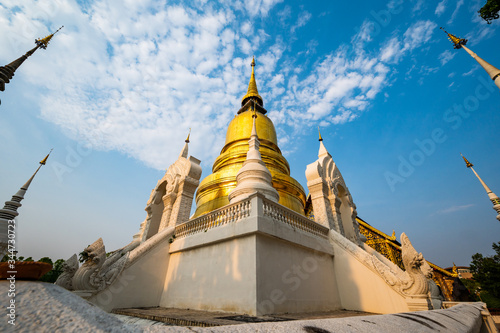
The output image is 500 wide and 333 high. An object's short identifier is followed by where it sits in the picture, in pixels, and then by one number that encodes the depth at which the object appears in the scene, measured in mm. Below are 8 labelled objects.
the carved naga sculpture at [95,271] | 5952
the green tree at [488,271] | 18800
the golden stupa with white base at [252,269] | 5504
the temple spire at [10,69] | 5846
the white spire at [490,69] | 6108
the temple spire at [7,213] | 10727
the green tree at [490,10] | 7262
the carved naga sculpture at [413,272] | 5684
